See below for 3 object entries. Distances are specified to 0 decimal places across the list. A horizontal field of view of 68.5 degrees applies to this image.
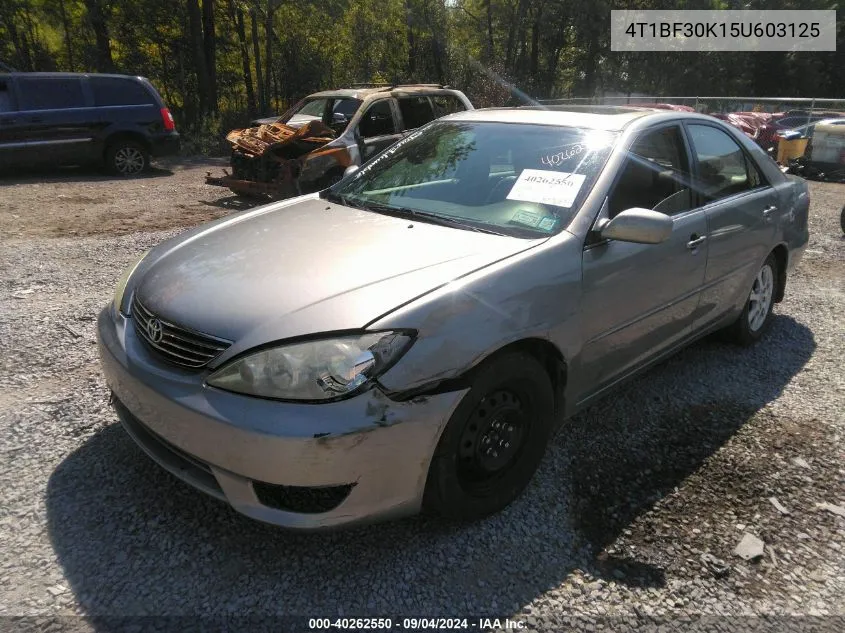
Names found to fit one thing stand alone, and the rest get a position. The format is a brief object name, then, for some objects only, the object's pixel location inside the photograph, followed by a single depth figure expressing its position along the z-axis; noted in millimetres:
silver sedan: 2076
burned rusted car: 8633
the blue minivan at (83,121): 10672
